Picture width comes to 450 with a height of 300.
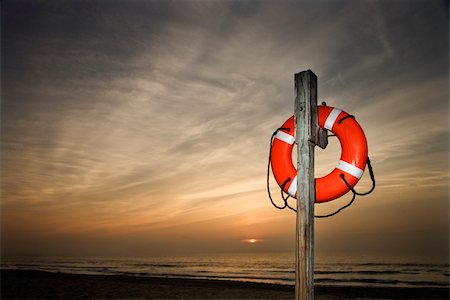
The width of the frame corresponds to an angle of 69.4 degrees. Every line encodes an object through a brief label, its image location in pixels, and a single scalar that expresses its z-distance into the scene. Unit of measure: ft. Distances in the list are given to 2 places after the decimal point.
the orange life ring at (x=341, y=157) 9.04
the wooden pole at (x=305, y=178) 7.40
